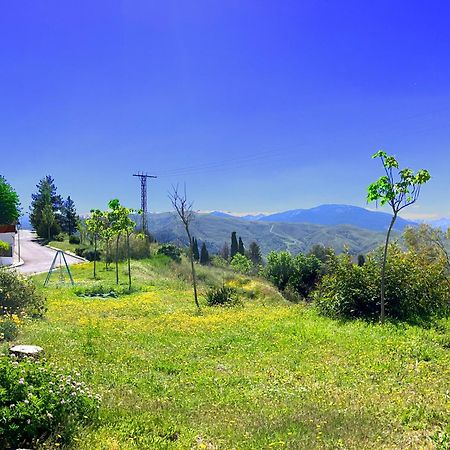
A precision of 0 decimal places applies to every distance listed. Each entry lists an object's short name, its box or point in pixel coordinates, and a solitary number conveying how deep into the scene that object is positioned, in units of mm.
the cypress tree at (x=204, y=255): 67069
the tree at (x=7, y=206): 64750
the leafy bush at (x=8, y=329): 10055
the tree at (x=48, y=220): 63969
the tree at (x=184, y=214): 18688
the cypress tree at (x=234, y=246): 81938
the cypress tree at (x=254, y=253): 93181
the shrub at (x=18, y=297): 13172
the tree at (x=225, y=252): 110706
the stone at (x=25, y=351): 7883
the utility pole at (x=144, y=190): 62125
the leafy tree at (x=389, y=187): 12562
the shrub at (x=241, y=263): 56438
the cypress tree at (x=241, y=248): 84681
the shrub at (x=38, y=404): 4422
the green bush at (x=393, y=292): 13711
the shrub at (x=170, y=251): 41531
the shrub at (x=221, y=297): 18094
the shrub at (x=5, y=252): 40875
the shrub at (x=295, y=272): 37094
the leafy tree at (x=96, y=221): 30078
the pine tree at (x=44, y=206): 66500
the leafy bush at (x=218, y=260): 61119
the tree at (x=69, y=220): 76375
